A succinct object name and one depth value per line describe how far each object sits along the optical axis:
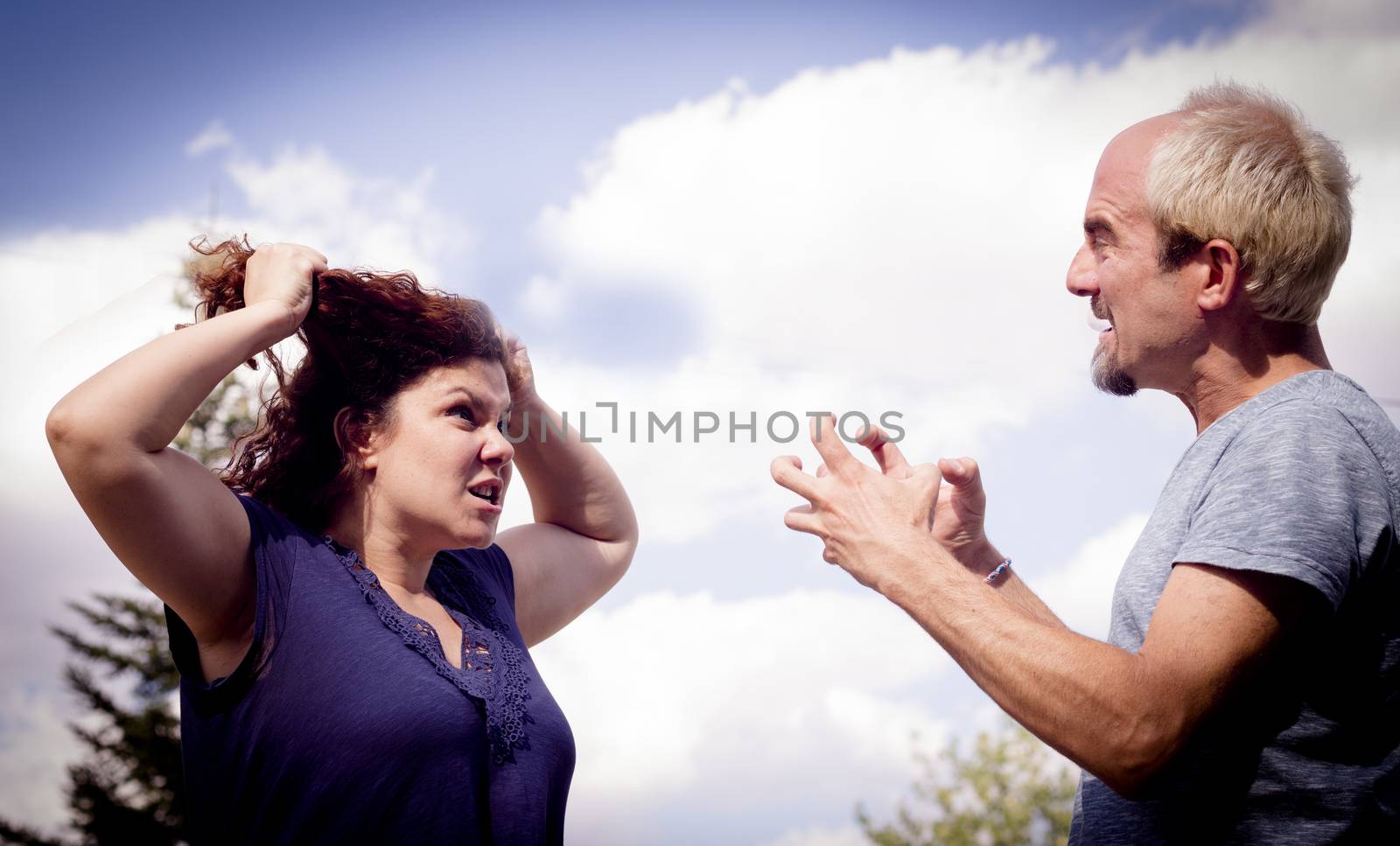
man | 1.58
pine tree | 13.04
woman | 1.88
